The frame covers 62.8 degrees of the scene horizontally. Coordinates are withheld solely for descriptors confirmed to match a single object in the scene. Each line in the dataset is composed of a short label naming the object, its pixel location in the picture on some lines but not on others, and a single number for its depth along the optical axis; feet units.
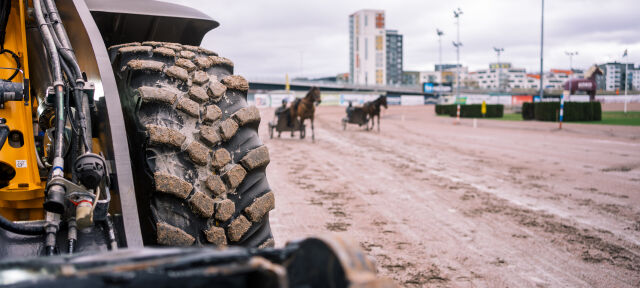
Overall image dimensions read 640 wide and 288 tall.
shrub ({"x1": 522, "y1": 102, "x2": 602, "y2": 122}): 91.45
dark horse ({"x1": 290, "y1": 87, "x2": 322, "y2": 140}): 59.47
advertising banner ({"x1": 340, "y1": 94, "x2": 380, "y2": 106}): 205.05
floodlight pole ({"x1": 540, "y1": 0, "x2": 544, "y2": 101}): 123.85
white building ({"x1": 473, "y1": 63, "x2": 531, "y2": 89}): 621.72
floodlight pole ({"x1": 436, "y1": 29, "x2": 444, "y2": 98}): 237.61
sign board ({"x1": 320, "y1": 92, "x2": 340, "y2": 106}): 205.05
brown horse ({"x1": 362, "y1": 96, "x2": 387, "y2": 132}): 78.89
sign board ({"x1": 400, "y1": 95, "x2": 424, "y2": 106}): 231.09
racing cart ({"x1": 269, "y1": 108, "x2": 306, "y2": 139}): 61.57
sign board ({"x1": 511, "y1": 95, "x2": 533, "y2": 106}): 227.20
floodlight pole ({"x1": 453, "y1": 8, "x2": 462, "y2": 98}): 203.55
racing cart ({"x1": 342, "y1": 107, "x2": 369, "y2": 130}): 78.18
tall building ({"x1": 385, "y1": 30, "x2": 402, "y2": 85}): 544.62
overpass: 326.44
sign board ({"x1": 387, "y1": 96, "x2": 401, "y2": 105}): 228.59
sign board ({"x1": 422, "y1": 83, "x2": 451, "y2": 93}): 263.08
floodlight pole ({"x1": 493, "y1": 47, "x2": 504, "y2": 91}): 278.26
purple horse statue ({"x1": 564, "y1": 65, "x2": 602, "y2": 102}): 171.10
